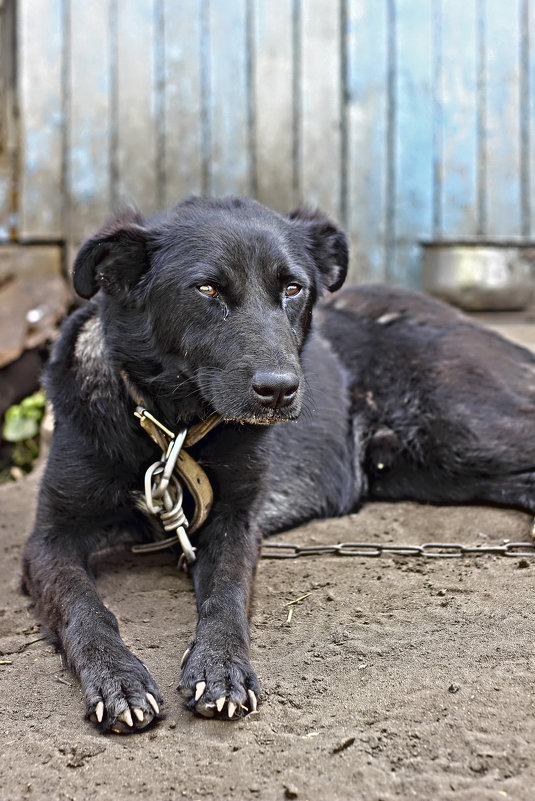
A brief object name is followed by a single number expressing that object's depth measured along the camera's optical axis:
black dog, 2.35
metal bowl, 5.65
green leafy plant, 5.30
